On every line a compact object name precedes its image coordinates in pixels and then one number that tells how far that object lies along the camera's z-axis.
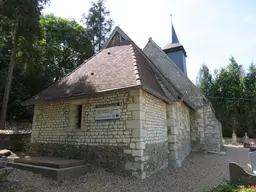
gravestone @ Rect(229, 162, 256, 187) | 4.34
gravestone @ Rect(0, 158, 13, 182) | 3.96
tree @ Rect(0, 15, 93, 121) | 14.84
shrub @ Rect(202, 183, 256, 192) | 3.17
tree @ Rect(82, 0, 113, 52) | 22.23
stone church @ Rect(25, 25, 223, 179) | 5.77
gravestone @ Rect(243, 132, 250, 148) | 16.94
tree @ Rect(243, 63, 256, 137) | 24.47
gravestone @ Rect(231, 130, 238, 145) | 21.03
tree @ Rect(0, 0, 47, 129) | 12.05
